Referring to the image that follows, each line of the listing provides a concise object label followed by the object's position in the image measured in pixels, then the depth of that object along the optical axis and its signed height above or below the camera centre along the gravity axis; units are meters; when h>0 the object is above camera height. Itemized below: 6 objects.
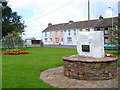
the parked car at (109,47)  18.12 -0.66
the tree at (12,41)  14.90 +0.58
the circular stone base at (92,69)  4.15 -1.11
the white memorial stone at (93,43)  4.81 +0.04
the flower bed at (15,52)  11.84 -0.94
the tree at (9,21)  19.15 +5.23
